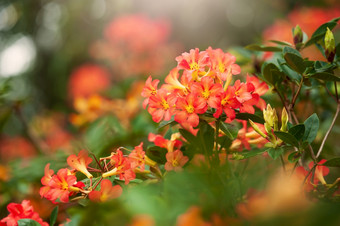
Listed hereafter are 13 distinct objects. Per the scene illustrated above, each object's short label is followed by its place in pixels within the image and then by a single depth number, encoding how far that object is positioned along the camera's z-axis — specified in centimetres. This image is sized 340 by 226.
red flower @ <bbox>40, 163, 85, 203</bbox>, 117
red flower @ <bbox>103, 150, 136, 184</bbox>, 119
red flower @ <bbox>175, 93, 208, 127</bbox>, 118
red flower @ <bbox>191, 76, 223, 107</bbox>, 118
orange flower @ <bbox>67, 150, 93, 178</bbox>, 120
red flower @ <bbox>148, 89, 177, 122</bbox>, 120
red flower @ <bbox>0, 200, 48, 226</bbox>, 120
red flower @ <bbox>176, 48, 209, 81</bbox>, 121
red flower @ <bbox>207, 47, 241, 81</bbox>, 122
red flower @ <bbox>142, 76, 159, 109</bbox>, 123
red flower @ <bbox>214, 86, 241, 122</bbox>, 119
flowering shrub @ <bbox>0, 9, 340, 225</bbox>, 109
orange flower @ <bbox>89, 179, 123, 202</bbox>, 116
